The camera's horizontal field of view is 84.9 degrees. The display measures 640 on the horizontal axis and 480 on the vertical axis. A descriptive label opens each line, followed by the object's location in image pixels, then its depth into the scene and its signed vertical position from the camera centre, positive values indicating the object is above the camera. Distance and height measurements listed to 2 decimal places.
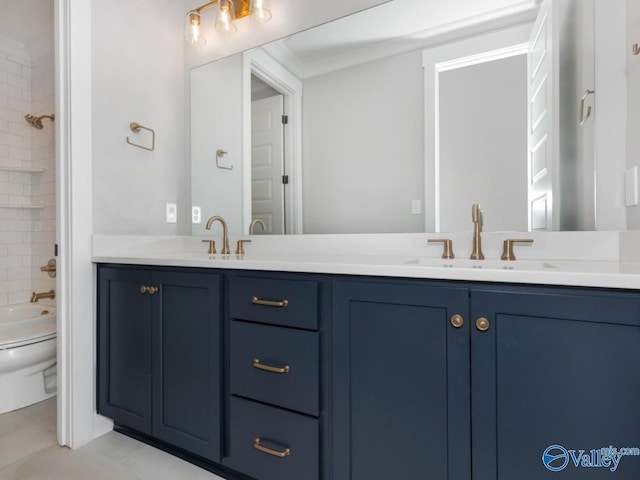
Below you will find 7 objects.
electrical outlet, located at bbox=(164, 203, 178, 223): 2.08 +0.15
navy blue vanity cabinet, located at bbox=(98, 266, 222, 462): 1.33 -0.49
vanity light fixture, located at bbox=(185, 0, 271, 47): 1.84 +1.23
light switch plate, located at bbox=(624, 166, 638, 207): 1.08 +0.16
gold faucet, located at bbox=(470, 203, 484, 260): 1.31 +0.01
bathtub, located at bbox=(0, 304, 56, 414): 1.90 -0.70
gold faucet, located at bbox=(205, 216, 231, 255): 1.90 -0.03
